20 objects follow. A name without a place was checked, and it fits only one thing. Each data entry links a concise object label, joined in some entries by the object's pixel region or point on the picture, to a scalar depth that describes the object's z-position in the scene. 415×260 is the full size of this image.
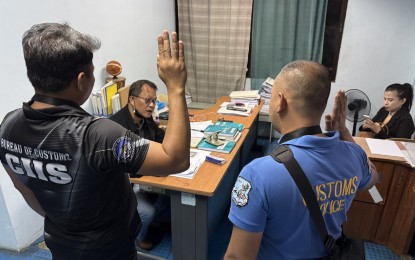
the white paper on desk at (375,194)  2.00
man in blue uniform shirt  0.94
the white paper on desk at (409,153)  2.18
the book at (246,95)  3.71
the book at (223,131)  2.62
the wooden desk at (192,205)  1.93
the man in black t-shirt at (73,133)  0.86
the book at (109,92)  2.90
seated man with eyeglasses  2.39
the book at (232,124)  2.86
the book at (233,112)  3.30
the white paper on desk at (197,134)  2.69
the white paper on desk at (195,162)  2.03
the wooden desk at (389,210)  2.21
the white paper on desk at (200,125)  2.86
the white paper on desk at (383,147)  2.31
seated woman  2.79
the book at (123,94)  3.03
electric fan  3.31
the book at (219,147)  2.41
